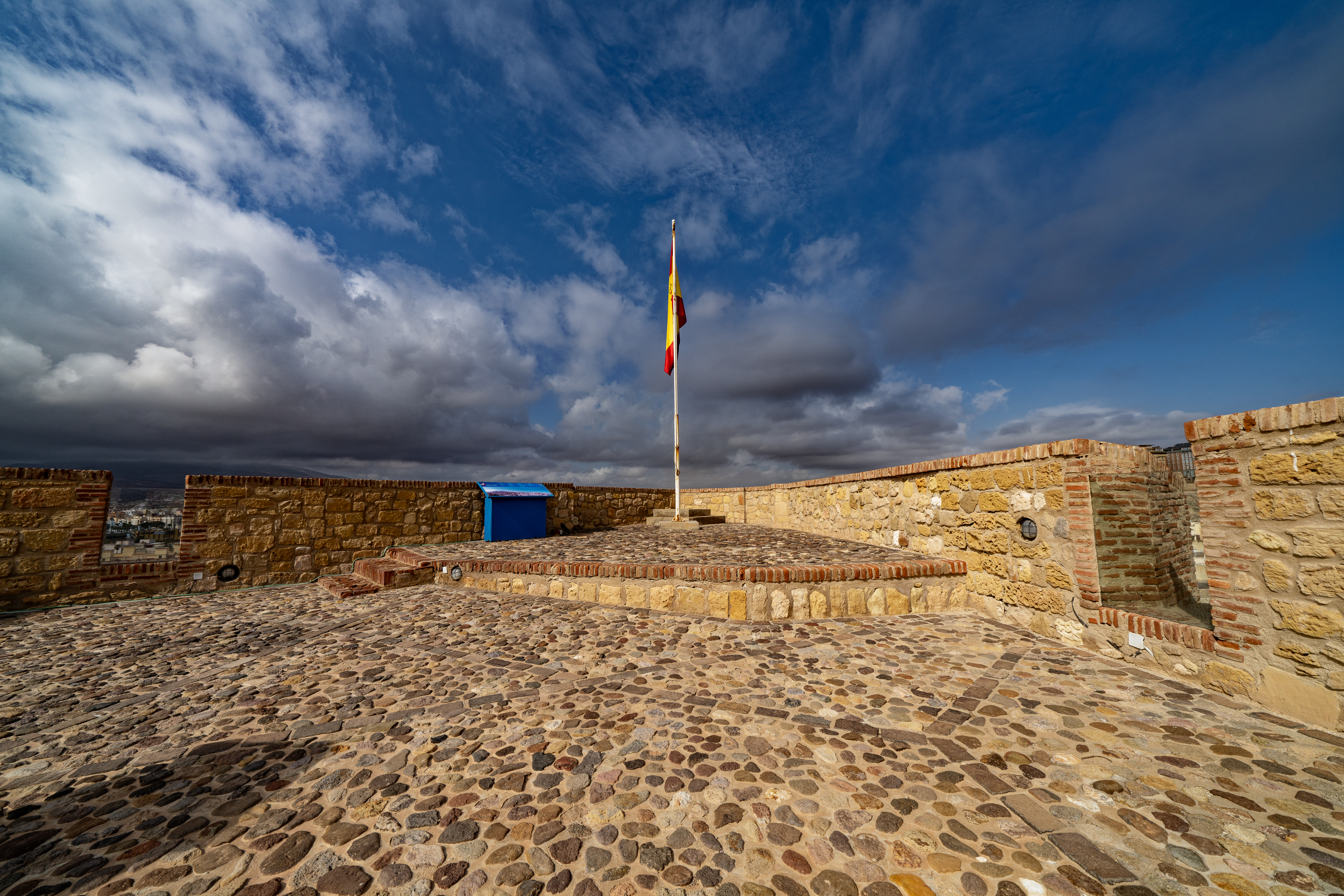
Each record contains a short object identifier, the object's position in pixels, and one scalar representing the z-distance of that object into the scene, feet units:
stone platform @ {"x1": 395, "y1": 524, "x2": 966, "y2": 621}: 17.22
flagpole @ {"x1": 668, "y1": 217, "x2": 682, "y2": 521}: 48.24
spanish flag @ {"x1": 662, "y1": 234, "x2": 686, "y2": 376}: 49.01
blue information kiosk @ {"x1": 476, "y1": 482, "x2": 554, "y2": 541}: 34.91
